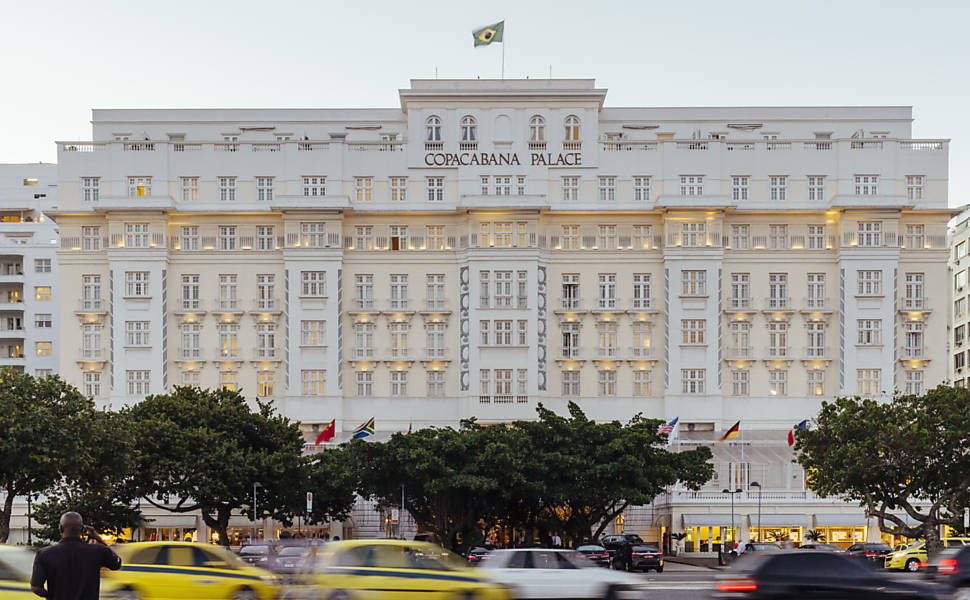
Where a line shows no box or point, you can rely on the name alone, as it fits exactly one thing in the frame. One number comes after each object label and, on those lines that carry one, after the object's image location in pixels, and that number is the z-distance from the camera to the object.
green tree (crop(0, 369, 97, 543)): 51.22
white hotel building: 93.19
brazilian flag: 95.69
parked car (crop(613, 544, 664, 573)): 55.66
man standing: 14.91
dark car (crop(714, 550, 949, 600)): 22.83
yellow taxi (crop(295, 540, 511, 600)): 24.58
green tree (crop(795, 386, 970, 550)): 60.75
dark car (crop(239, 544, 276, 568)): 46.16
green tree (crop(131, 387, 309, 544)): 67.12
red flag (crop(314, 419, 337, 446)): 78.81
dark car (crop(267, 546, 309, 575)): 40.50
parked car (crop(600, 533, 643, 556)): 69.65
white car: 28.31
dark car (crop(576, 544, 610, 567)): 51.59
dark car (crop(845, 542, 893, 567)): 59.81
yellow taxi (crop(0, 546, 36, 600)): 21.62
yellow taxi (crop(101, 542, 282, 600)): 26.03
